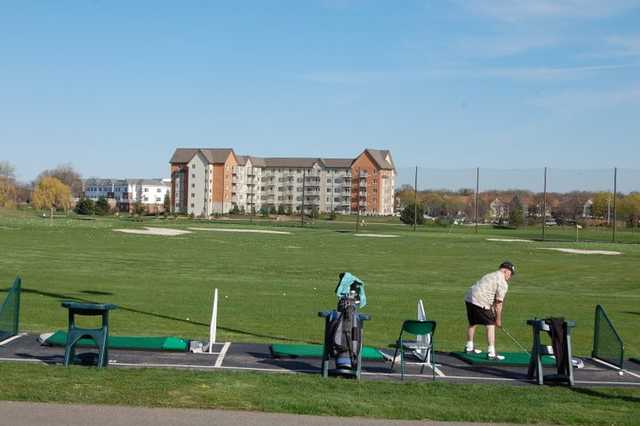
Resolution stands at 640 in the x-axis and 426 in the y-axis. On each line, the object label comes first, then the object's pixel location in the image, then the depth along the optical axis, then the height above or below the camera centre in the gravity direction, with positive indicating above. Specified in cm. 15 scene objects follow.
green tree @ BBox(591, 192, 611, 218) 10019 +113
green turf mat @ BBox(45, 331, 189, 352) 1430 -234
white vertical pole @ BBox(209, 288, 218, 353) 1435 -207
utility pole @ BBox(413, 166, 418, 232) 8300 +246
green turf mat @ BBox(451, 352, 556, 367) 1422 -243
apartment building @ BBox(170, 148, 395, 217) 14275 +400
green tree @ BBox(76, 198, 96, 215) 11412 -97
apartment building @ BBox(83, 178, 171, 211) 17868 -107
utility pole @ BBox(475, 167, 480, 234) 8089 +305
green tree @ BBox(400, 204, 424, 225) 8706 -61
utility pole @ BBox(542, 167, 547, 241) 7148 +97
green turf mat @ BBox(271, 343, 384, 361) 1416 -238
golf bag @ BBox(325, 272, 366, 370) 1241 -176
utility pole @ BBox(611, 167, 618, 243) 7405 +274
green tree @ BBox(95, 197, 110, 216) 11456 -92
